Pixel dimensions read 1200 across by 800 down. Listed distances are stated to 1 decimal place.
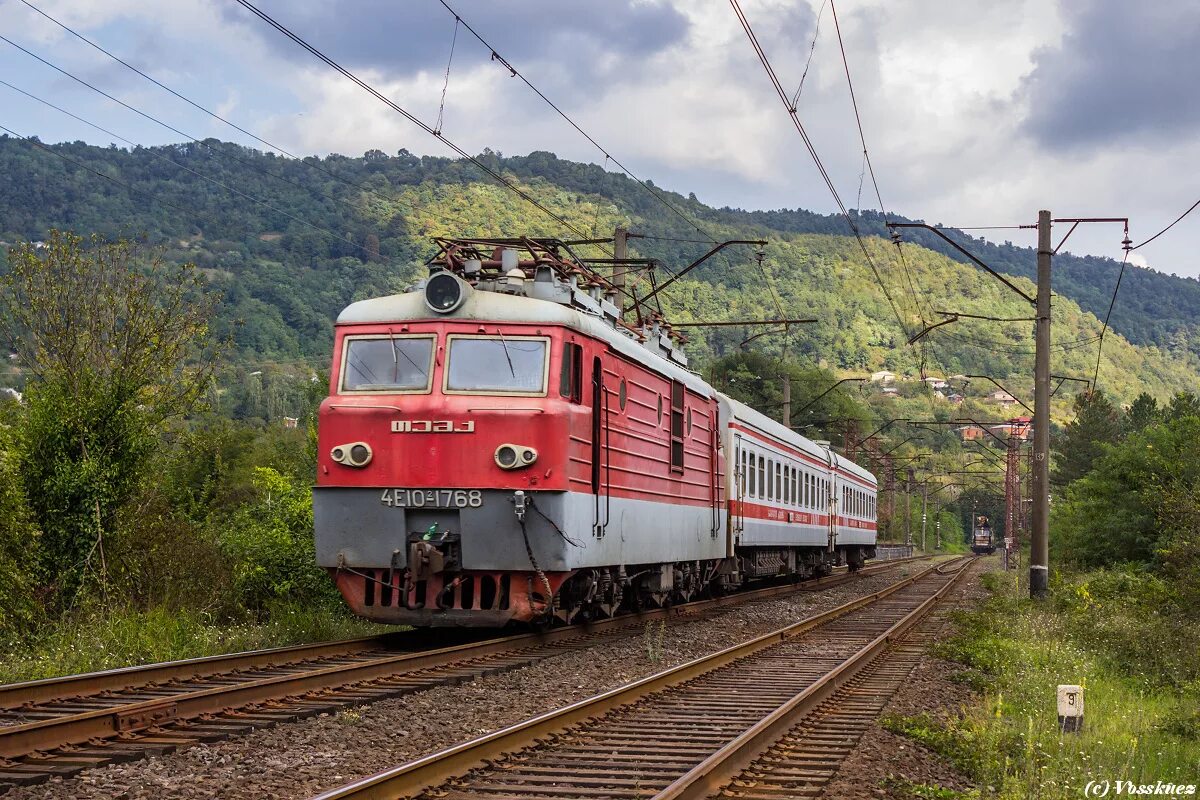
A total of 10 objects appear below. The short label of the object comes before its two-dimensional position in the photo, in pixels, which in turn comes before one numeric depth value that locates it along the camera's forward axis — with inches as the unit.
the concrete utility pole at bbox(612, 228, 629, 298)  908.0
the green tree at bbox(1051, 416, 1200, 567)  1164.6
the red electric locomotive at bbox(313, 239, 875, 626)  502.6
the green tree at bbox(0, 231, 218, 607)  557.6
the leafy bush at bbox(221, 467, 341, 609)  652.1
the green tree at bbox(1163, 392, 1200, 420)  2057.1
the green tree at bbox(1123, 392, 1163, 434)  2623.0
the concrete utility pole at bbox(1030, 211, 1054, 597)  916.0
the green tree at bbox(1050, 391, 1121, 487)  2874.0
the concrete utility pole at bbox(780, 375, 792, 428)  1604.3
